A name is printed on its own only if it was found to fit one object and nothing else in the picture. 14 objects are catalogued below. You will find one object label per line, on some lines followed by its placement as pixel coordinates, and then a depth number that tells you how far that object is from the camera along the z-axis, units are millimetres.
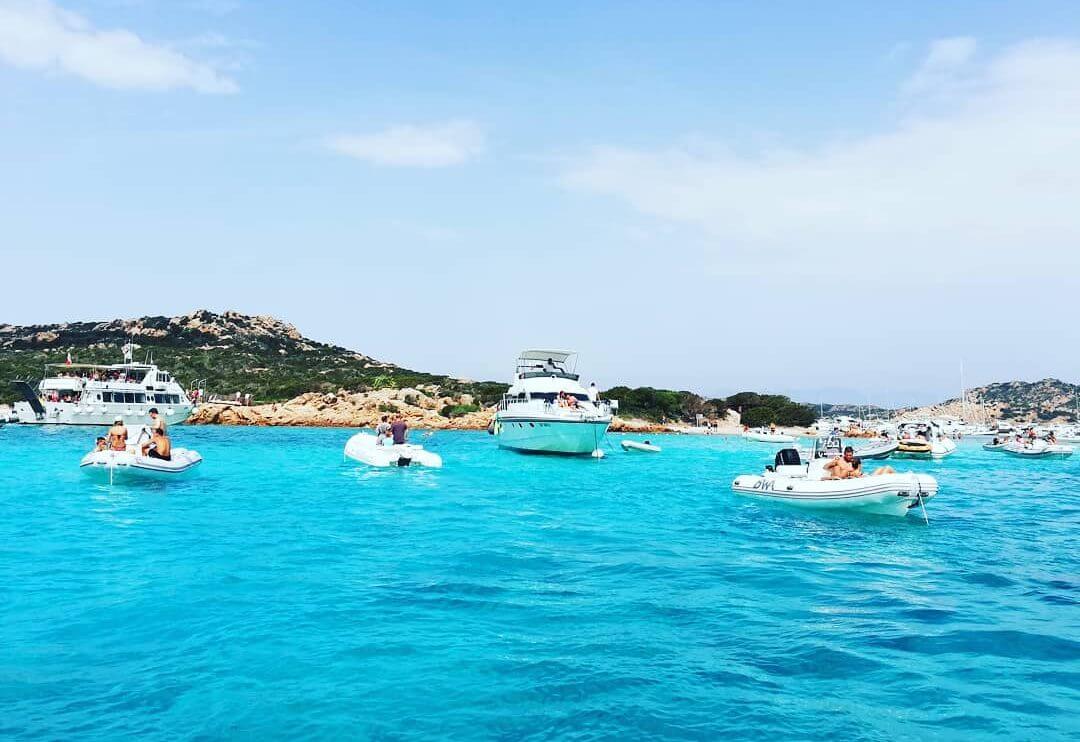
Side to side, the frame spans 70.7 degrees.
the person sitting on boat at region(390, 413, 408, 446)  30366
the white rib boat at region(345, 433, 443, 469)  30031
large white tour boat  65312
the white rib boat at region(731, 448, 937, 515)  18859
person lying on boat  19469
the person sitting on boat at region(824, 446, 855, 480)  20281
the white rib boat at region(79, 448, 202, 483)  22391
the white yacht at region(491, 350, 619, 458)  38875
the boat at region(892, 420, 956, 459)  50156
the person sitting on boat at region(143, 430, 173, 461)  23031
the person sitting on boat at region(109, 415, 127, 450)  23016
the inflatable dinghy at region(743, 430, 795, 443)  66250
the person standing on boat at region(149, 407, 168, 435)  23019
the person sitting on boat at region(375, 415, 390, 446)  32219
